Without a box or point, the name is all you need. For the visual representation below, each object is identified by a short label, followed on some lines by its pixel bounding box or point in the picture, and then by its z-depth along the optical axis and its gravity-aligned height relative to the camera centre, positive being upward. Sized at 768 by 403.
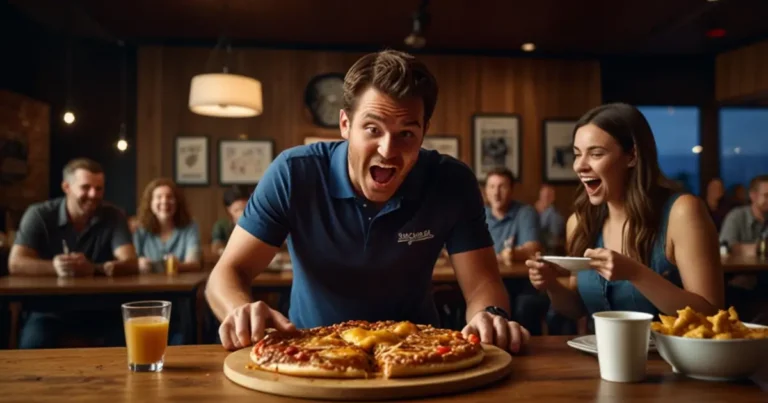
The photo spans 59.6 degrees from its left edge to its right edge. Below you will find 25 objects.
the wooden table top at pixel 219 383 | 1.20 -0.33
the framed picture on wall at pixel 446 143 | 7.61 +0.78
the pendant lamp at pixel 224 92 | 4.76 +0.87
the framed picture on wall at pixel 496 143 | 7.69 +0.79
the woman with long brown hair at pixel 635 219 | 2.02 -0.03
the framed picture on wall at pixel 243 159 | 7.30 +0.58
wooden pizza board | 1.17 -0.31
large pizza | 1.24 -0.28
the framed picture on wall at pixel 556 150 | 7.84 +0.71
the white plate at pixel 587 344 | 1.55 -0.32
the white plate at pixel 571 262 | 1.63 -0.13
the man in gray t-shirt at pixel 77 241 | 3.86 -0.17
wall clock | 7.40 +1.26
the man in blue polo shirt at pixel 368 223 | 1.74 -0.03
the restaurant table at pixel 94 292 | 3.58 -0.43
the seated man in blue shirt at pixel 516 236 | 4.61 -0.19
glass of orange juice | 1.40 -0.27
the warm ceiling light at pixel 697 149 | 8.45 +0.77
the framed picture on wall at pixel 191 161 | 7.27 +0.56
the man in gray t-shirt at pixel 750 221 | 5.29 -0.09
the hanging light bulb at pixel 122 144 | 6.63 +0.68
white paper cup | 1.28 -0.26
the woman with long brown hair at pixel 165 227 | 4.76 -0.10
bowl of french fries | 1.28 -0.26
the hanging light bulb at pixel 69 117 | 5.89 +0.85
